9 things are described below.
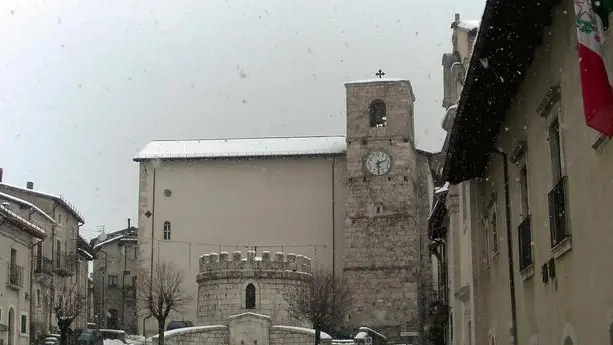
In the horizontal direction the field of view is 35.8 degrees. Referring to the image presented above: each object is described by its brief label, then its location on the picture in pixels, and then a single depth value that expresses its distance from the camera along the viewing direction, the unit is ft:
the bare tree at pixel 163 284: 197.16
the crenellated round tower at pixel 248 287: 178.40
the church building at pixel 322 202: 202.18
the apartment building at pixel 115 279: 243.60
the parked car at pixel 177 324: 193.47
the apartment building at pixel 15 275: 113.29
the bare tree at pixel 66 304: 119.44
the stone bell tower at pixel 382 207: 198.70
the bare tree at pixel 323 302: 161.48
